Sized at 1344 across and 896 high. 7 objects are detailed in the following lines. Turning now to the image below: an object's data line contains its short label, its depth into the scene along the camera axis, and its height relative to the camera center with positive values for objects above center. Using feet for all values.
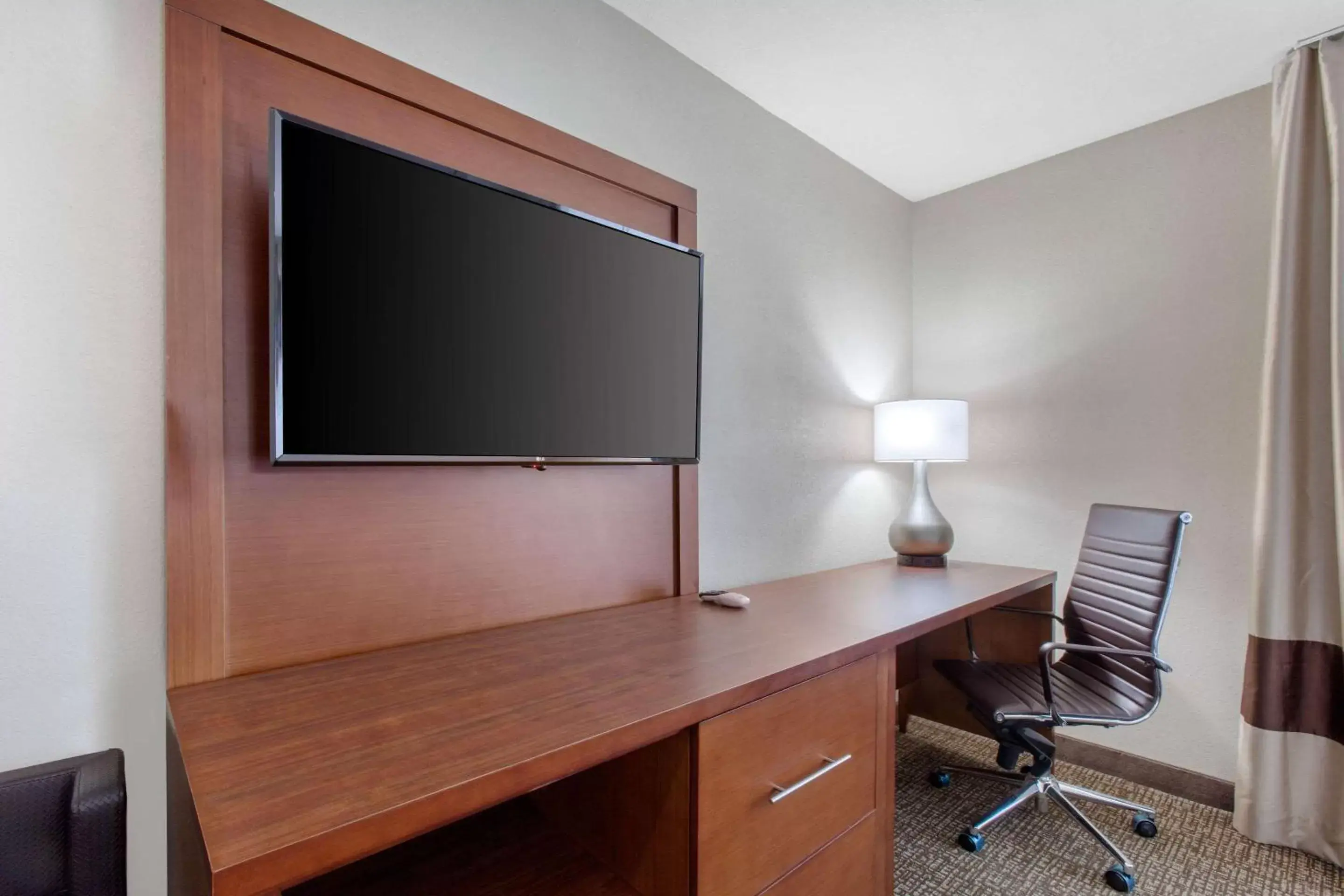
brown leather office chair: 5.92 -2.46
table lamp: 8.05 -0.10
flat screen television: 3.63 +0.86
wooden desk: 2.18 -1.36
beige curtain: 6.20 -0.69
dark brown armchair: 2.58 -1.69
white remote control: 5.64 -1.45
